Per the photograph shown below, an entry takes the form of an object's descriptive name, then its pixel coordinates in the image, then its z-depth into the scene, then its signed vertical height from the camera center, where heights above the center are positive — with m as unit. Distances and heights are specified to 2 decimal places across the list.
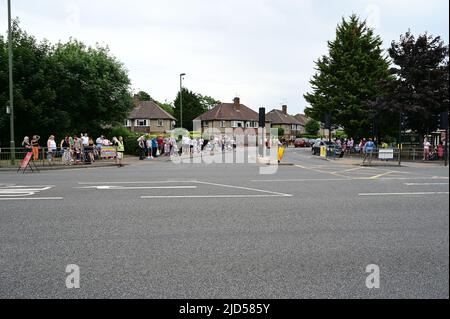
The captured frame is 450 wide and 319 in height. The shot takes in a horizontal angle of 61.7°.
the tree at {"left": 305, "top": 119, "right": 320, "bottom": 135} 87.88 +3.78
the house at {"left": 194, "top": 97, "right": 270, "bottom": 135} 82.00 +5.41
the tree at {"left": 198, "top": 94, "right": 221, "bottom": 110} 126.12 +14.23
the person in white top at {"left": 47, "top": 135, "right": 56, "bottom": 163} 20.38 -0.33
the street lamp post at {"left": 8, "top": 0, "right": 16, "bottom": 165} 20.03 +2.95
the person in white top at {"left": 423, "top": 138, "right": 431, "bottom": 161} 23.34 -0.48
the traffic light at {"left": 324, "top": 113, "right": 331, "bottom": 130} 27.38 +1.76
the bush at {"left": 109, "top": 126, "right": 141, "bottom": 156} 31.33 +0.00
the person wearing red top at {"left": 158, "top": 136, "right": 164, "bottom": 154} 31.13 +0.01
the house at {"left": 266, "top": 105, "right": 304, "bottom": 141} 97.44 +5.62
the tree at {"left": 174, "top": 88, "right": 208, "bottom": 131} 86.62 +8.11
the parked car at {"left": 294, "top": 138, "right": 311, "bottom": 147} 63.31 +0.20
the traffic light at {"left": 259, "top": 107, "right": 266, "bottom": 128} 21.53 +1.56
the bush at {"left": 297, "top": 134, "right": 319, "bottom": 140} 81.24 +1.61
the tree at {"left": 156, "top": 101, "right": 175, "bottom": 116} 120.71 +11.73
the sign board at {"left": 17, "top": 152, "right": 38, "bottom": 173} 18.31 -0.93
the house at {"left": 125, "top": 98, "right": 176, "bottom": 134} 73.31 +4.32
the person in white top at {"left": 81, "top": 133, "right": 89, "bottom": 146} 22.98 +0.15
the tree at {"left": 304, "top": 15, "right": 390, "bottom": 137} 38.84 +7.17
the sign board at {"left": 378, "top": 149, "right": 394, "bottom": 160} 22.25 -0.64
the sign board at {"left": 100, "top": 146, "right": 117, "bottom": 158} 25.10 -0.60
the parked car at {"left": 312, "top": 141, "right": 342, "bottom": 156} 30.53 -0.39
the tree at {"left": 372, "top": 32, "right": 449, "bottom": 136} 27.02 +4.54
